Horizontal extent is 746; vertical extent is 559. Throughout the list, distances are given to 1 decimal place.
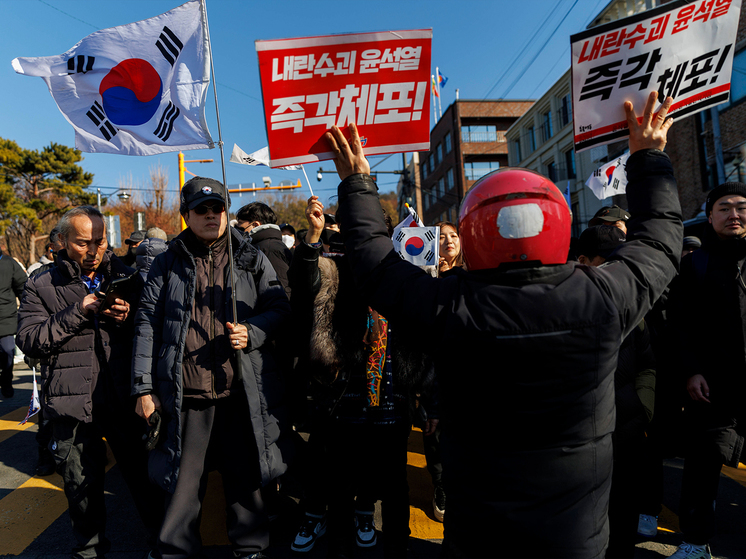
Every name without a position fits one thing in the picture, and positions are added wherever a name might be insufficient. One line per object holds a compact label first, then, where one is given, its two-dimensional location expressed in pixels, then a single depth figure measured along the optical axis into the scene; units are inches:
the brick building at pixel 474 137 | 1581.0
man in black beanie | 108.7
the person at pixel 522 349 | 49.1
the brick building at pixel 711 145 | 556.1
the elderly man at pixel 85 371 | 106.3
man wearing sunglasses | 98.7
